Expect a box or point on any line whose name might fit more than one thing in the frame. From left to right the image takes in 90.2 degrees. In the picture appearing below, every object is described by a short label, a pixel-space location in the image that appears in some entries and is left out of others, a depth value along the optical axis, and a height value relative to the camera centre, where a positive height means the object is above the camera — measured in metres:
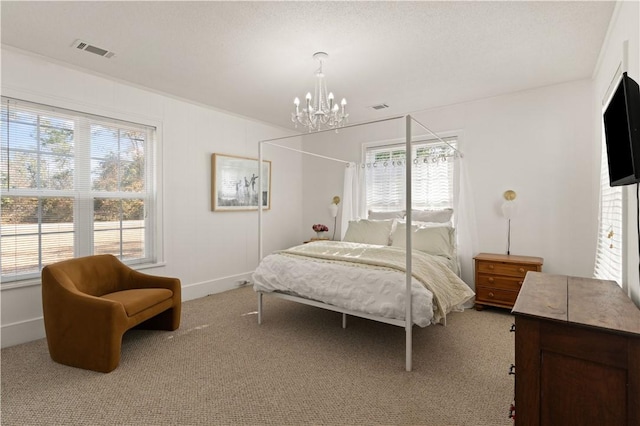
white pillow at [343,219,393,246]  3.99 -0.24
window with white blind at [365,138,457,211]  4.24 +0.52
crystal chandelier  2.87 +1.01
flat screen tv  1.41 +0.39
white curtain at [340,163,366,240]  4.81 +0.25
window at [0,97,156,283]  2.86 +0.25
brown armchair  2.35 -0.79
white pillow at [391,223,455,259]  3.53 -0.31
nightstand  3.41 -0.71
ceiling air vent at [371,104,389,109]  4.23 +1.43
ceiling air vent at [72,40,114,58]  2.65 +1.41
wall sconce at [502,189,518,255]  3.74 +0.07
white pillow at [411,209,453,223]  3.97 -0.03
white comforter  2.44 -0.58
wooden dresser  1.15 -0.58
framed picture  4.46 +0.44
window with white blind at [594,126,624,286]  2.08 -0.14
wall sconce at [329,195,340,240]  5.27 +0.06
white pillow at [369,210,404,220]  4.33 -0.03
